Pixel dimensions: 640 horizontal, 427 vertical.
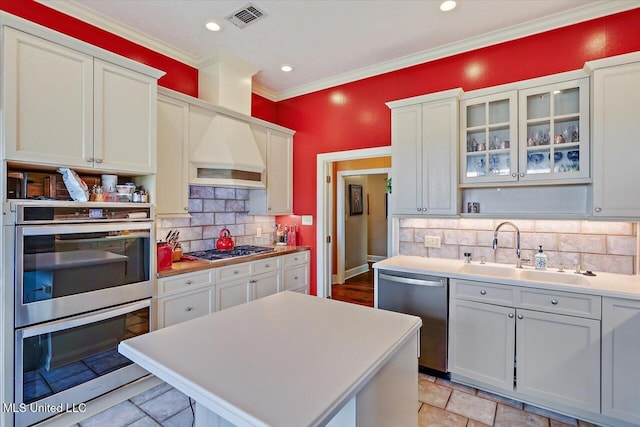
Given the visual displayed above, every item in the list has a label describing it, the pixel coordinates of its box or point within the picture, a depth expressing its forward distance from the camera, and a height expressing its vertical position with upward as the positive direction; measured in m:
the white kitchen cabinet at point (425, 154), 2.83 +0.56
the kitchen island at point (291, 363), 0.88 -0.52
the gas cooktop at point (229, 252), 3.17 -0.44
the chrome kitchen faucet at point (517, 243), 2.73 -0.25
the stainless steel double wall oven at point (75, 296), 1.87 -0.57
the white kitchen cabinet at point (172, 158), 2.78 +0.49
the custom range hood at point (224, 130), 3.11 +0.85
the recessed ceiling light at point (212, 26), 2.71 +1.63
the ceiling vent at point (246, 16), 2.52 +1.63
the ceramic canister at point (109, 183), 2.38 +0.21
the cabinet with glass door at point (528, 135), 2.42 +0.66
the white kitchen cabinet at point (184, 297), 2.56 -0.73
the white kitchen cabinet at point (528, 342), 2.09 -0.93
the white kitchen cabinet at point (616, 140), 2.16 +0.53
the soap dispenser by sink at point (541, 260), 2.60 -0.38
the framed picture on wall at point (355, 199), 6.48 +0.28
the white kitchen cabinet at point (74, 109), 1.85 +0.69
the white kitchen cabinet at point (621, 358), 1.97 -0.91
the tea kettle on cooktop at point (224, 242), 3.51 -0.33
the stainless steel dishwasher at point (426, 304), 2.59 -0.78
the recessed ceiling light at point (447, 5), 2.43 +1.63
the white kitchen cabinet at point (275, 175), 3.87 +0.48
